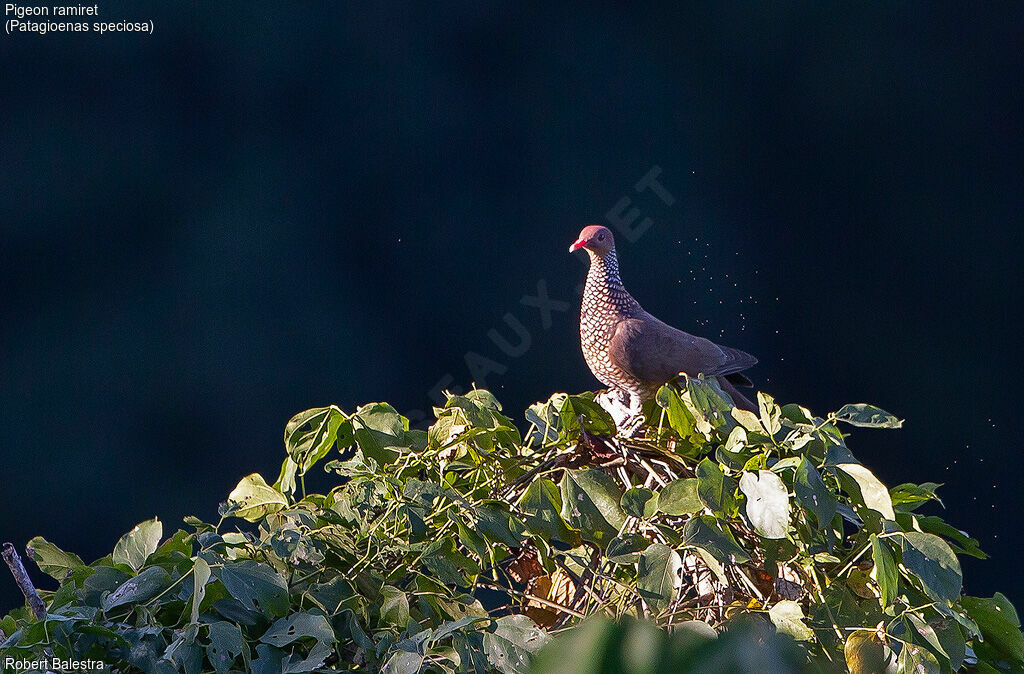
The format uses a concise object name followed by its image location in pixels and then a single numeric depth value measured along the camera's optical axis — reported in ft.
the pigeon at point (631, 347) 72.40
